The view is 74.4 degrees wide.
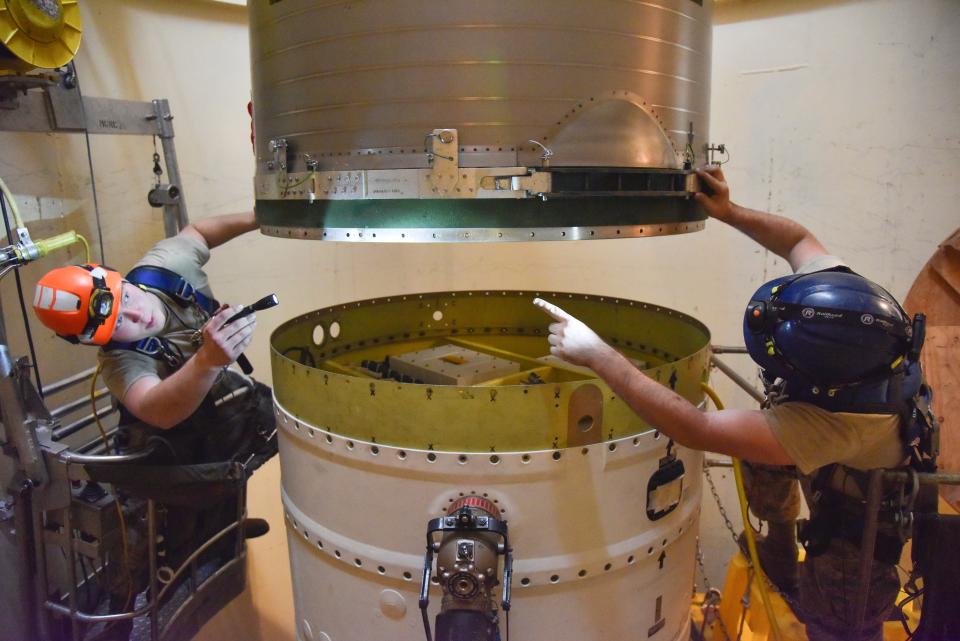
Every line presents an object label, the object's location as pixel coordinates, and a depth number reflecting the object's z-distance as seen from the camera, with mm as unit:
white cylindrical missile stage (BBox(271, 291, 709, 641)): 1557
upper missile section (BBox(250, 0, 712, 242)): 1542
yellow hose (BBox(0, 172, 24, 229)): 2020
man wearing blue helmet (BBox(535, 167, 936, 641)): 1447
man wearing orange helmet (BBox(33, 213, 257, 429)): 1806
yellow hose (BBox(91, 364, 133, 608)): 2260
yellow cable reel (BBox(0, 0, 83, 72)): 2021
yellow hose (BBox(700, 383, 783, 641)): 2059
